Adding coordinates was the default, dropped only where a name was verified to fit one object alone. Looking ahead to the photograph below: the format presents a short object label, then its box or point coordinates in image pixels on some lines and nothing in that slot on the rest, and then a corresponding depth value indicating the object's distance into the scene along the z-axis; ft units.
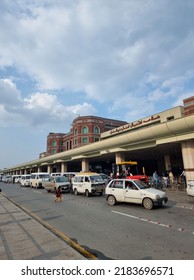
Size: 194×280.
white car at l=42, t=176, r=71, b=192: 67.72
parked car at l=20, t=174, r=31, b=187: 112.47
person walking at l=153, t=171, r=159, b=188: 71.87
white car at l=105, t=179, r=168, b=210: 35.17
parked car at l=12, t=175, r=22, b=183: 165.44
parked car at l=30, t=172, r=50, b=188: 94.50
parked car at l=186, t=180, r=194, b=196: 40.51
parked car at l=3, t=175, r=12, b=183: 181.31
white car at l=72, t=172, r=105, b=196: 56.18
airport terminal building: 63.87
